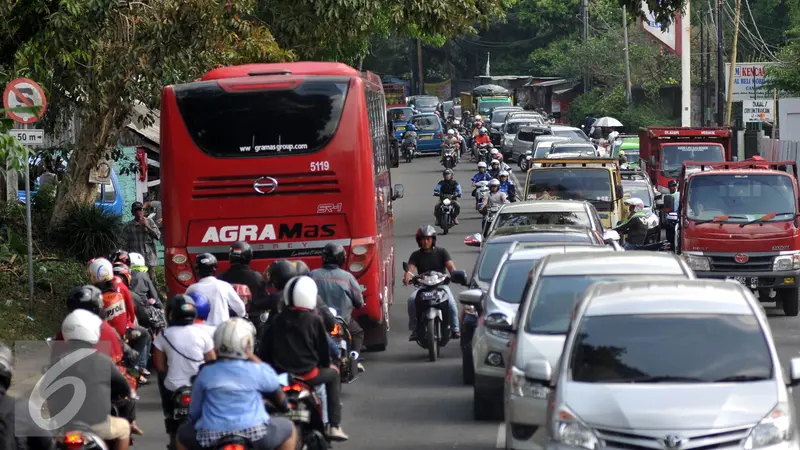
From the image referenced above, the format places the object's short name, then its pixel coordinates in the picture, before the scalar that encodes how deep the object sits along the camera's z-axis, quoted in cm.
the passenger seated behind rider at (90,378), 821
